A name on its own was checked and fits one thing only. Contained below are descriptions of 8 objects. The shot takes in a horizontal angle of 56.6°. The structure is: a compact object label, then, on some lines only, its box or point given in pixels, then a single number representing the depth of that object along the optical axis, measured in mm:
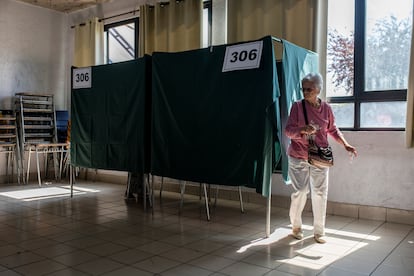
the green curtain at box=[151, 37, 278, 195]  3199
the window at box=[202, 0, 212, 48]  5164
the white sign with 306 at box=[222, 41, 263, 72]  3207
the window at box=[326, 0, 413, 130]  3816
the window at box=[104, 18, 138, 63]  6178
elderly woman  3068
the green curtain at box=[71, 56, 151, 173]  4145
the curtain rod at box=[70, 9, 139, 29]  6105
